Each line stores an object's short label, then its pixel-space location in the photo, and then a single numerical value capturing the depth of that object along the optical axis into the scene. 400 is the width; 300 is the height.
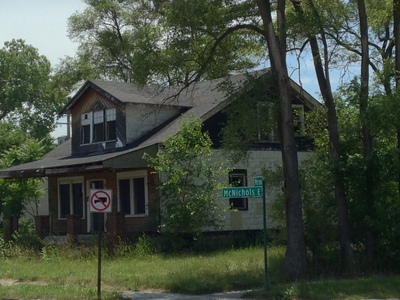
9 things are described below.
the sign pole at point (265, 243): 17.22
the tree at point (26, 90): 62.56
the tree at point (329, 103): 19.89
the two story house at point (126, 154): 28.49
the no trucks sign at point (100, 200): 17.92
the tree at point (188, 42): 20.41
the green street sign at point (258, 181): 18.05
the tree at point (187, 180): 26.48
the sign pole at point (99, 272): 18.02
